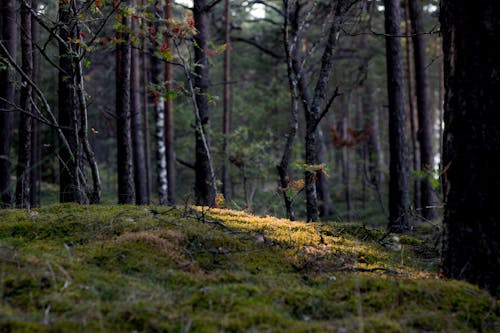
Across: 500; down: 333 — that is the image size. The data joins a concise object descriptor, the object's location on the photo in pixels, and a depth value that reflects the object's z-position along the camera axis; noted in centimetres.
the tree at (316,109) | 744
